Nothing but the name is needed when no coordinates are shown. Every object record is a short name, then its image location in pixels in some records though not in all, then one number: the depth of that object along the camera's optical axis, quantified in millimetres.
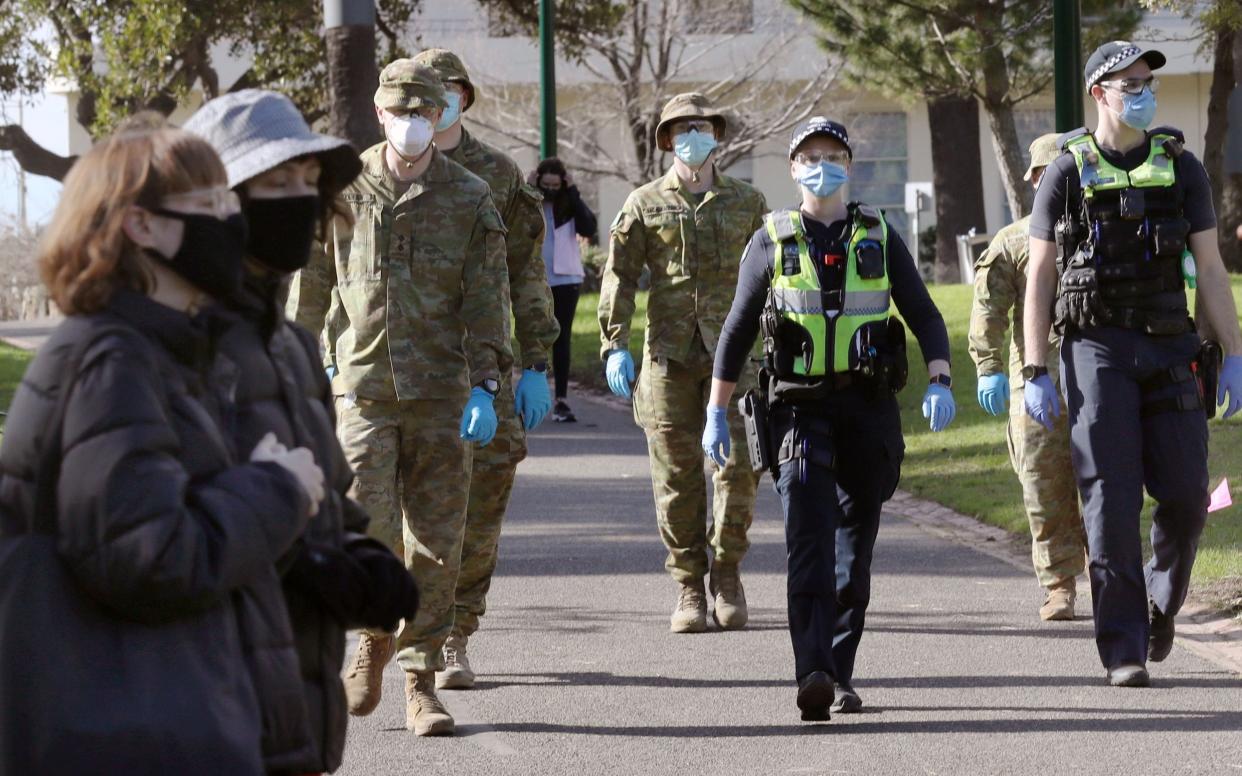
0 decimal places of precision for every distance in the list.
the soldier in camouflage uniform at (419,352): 12805
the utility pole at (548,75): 35594
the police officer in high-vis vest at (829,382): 13031
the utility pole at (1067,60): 22250
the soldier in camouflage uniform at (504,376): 14406
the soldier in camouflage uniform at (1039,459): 16844
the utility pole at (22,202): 69575
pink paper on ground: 16234
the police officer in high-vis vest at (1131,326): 13734
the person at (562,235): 30062
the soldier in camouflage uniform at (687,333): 16609
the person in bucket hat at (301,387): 6652
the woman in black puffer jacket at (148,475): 5727
